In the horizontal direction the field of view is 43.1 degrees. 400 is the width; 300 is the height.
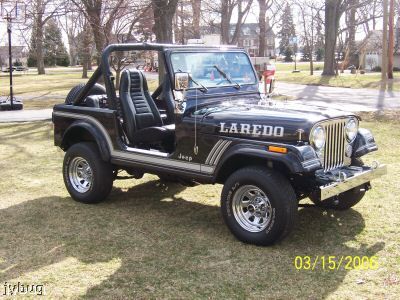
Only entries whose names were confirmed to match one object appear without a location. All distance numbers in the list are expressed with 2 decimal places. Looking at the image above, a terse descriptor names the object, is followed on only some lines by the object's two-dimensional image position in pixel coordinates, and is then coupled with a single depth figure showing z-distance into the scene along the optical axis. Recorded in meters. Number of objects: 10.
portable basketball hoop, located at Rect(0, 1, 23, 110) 14.73
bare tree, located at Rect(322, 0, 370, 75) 30.59
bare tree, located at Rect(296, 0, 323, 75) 35.97
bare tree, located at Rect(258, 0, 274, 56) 29.78
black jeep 4.42
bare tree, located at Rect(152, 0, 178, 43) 14.97
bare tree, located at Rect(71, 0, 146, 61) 15.12
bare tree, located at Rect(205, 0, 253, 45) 25.70
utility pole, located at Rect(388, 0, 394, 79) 23.33
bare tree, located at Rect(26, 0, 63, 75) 16.05
